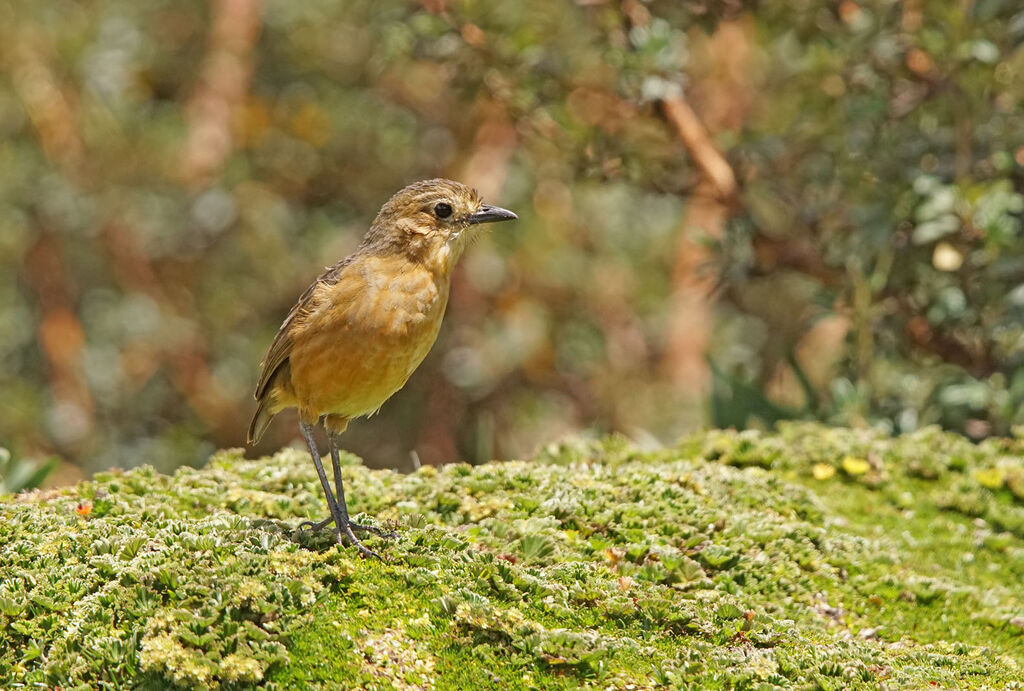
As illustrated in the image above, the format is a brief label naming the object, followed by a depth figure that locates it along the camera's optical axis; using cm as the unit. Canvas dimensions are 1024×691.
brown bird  489
